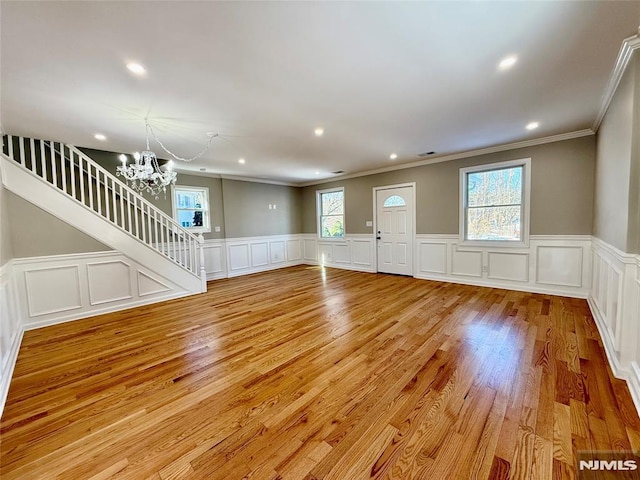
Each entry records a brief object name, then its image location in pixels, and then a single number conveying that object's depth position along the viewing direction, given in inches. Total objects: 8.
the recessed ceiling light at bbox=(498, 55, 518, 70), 80.8
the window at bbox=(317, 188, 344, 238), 284.8
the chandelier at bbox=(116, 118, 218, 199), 122.6
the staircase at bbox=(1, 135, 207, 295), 134.4
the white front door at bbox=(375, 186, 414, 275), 229.9
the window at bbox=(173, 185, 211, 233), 223.1
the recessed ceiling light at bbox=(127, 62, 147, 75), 79.4
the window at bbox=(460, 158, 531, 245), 174.6
